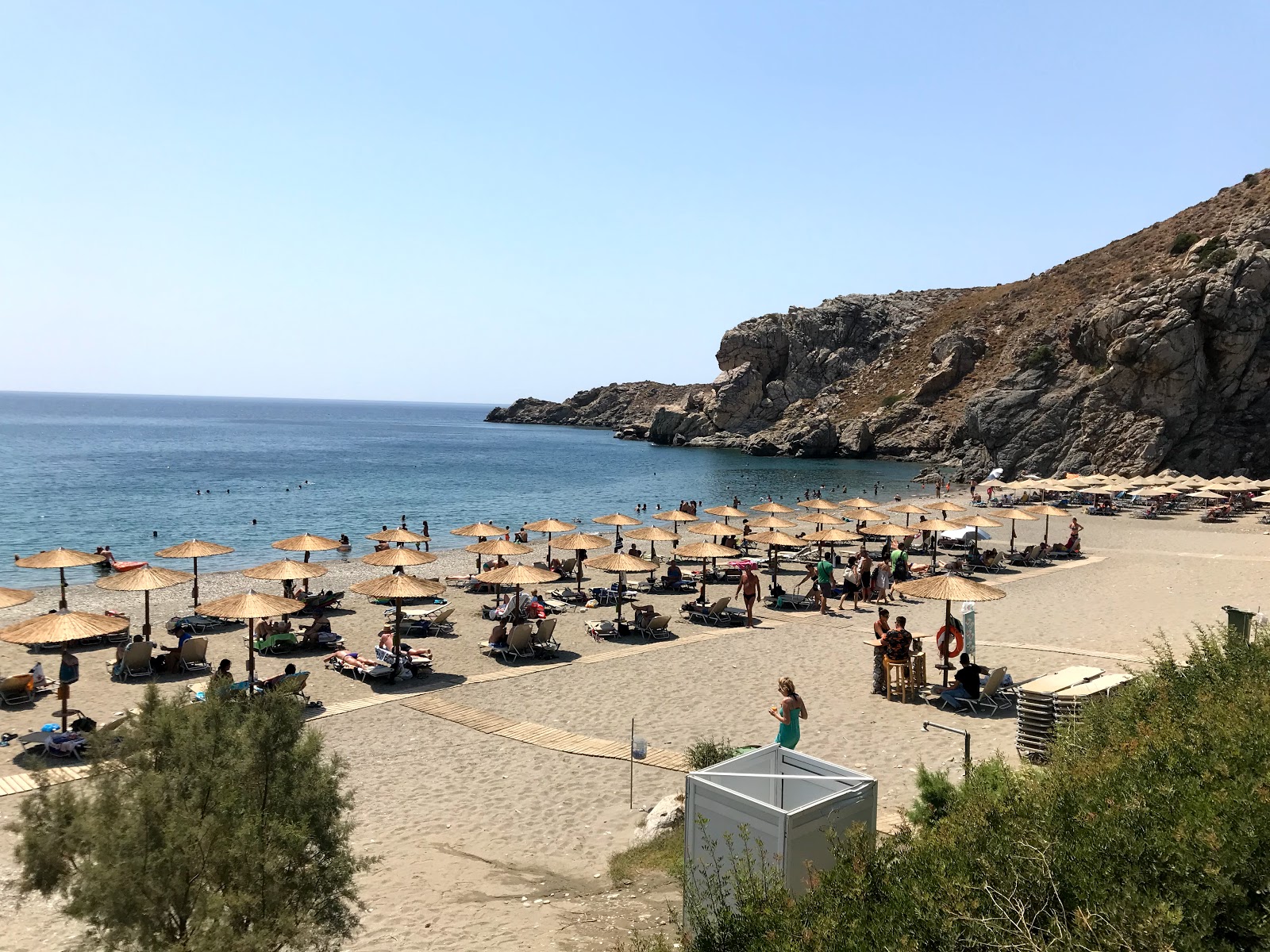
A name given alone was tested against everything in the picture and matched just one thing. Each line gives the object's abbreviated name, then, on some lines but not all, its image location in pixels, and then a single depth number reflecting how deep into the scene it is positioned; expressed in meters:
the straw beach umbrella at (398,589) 15.24
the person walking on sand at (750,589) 19.69
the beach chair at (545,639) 17.11
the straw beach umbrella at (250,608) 14.02
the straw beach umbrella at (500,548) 26.25
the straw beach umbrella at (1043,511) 29.41
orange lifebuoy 14.10
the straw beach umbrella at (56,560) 18.36
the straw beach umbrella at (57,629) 12.73
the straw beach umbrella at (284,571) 17.86
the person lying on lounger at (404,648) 15.97
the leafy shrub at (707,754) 9.84
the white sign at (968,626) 13.96
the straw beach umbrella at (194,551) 19.70
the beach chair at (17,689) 13.87
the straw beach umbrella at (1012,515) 27.70
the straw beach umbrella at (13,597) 14.72
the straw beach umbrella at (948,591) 13.87
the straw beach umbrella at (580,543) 21.17
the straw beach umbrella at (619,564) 19.34
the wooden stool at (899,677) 13.42
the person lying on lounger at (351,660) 15.65
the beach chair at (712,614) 19.86
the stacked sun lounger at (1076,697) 9.73
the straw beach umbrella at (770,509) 27.75
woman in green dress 9.86
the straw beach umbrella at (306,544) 20.08
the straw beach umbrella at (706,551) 21.44
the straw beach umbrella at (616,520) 24.95
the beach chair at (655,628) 18.72
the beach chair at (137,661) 15.66
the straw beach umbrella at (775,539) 22.83
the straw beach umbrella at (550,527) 24.62
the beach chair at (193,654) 16.17
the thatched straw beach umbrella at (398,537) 25.17
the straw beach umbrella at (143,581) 16.34
